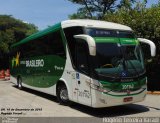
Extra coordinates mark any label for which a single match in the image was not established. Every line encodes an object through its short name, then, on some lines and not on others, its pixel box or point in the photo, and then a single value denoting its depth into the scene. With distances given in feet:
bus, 18.04
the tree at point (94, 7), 68.70
